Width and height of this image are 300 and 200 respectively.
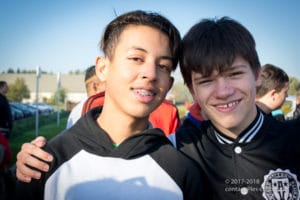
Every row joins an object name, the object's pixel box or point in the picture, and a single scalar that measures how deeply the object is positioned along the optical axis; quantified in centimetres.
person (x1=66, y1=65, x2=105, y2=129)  363
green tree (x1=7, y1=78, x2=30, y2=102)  5300
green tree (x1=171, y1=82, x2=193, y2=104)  4729
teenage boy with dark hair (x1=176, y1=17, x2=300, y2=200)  183
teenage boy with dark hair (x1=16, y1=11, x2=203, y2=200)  165
